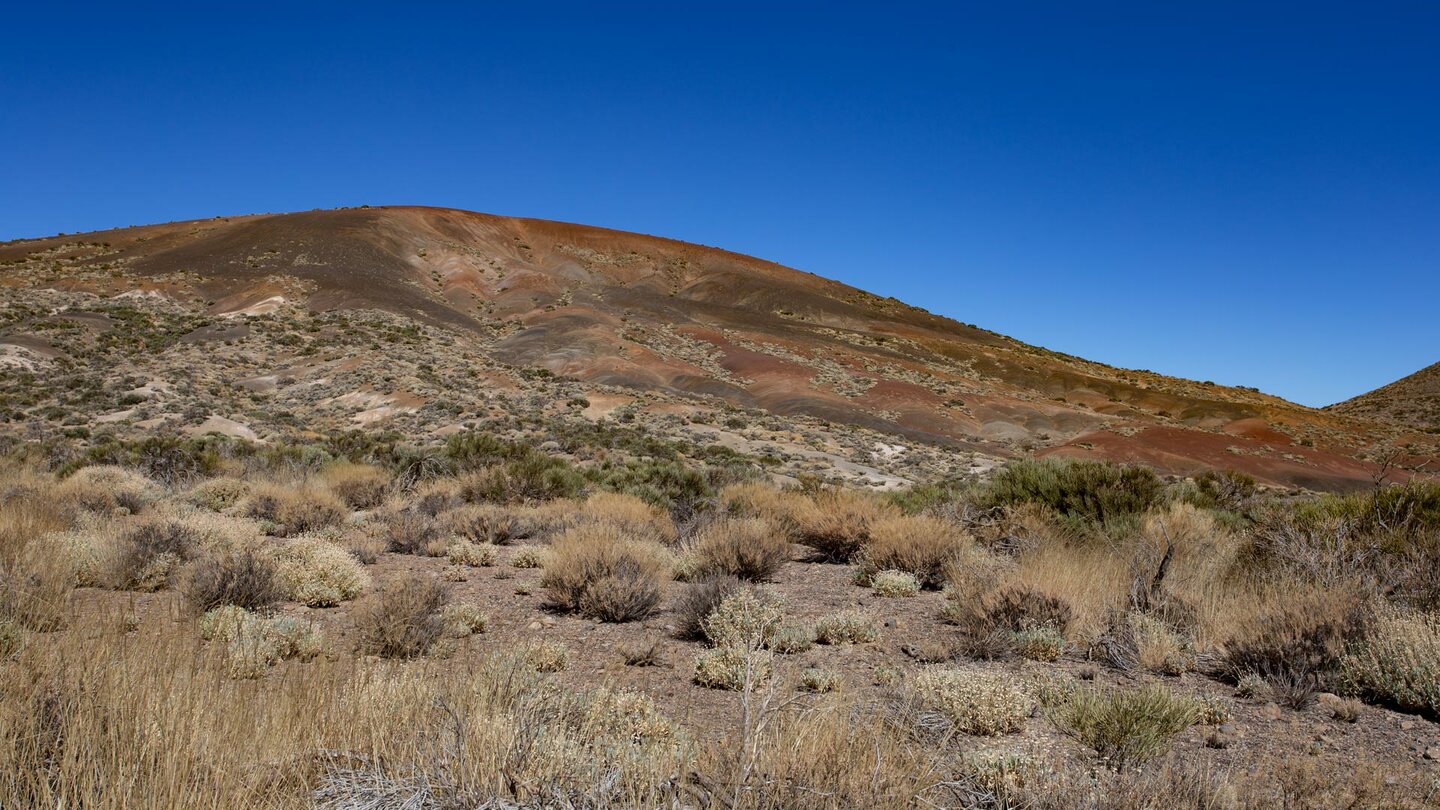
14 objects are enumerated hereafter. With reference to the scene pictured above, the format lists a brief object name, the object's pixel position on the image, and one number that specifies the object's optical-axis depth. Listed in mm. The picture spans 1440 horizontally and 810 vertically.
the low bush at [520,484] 14219
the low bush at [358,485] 13547
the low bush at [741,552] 8672
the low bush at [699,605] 6473
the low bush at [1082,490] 10172
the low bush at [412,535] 9812
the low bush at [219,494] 12305
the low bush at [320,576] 6973
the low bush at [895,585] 7859
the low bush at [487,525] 10797
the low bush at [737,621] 5762
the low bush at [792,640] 5857
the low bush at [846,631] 6242
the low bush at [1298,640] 5035
